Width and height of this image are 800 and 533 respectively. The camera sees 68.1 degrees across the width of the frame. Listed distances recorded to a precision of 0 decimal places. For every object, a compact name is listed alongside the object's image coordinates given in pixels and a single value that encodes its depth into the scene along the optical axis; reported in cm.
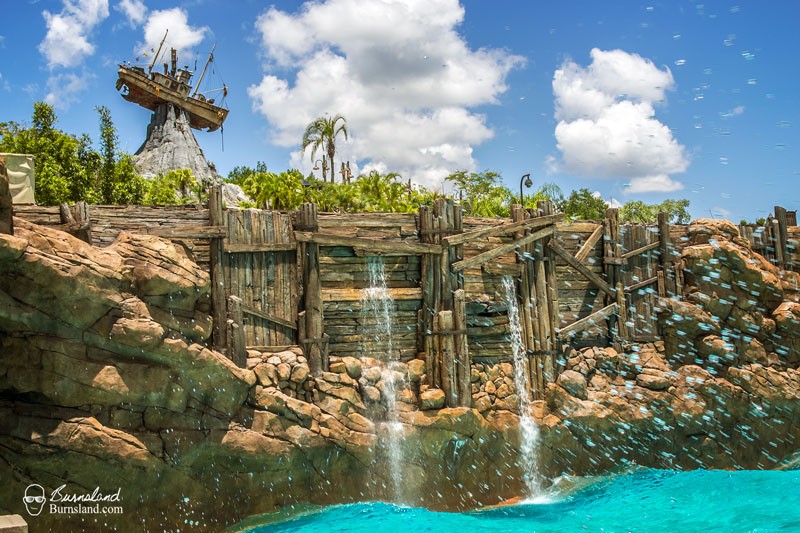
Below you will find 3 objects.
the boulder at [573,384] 1276
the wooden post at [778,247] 1573
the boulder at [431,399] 1138
